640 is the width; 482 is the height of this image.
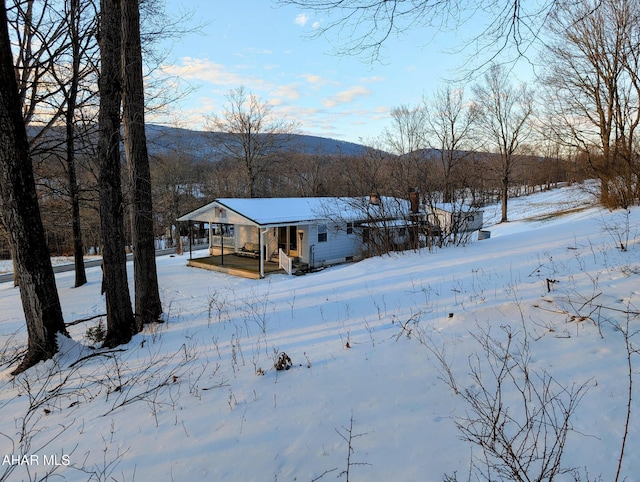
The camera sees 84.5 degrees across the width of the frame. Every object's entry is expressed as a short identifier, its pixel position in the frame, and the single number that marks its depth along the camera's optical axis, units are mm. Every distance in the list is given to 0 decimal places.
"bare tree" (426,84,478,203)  27875
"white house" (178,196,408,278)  16719
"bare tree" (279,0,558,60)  3385
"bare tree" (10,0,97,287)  10336
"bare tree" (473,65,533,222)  31438
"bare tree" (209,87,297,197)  33219
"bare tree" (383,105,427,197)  13094
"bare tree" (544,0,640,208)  12211
